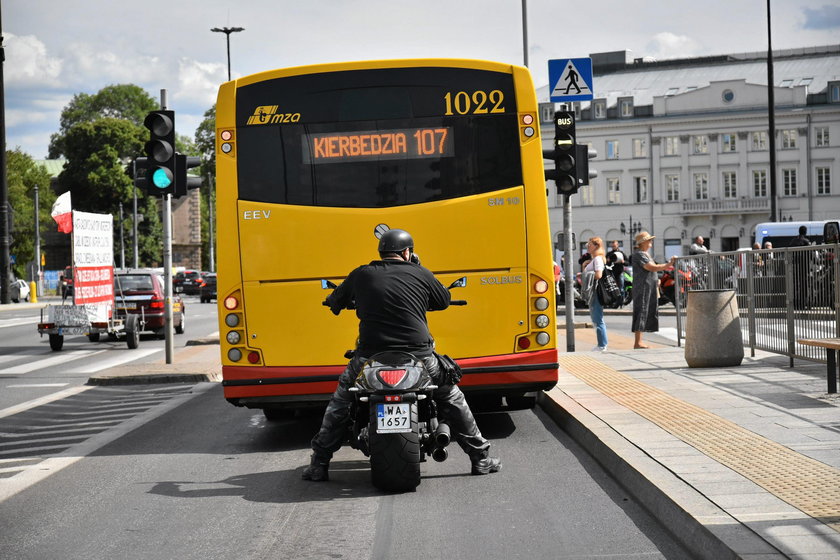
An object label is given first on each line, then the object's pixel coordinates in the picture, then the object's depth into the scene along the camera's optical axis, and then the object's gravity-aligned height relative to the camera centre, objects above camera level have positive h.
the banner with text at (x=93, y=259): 22.33 +0.21
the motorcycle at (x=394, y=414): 7.26 -0.96
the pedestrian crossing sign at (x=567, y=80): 16.00 +2.44
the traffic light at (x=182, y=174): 15.45 +1.24
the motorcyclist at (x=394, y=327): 7.54 -0.43
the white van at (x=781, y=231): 44.31 +0.75
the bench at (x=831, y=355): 10.22 -0.94
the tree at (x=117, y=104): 92.50 +13.22
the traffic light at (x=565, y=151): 16.33 +1.50
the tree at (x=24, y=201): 97.56 +6.06
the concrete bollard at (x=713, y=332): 13.52 -0.93
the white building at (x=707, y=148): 81.00 +7.58
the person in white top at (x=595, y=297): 16.88 -0.59
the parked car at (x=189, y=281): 70.96 -0.86
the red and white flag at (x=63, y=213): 23.84 +1.21
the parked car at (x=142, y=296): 25.05 -0.61
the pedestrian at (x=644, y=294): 17.00 -0.59
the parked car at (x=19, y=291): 61.81 -1.05
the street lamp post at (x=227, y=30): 55.62 +11.37
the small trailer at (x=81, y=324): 22.41 -1.08
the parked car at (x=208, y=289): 56.50 -1.14
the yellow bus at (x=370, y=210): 9.49 +0.43
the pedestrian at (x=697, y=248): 25.29 +0.11
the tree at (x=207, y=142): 83.12 +9.02
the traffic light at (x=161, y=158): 15.35 +1.46
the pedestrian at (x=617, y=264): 20.80 -0.16
